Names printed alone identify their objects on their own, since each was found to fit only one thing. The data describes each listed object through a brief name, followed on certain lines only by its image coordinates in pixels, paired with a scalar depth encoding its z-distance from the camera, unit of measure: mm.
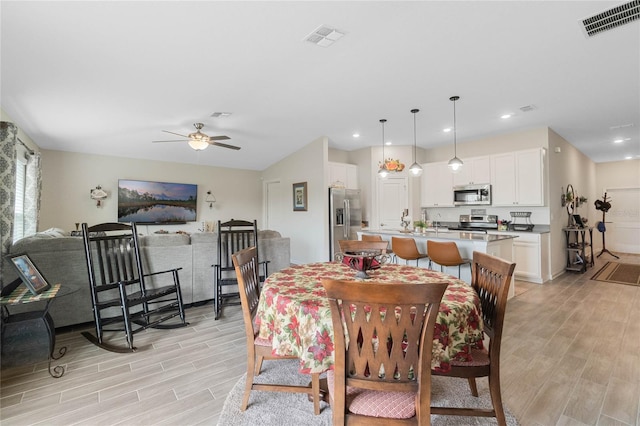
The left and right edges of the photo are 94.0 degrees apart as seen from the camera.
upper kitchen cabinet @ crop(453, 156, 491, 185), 5891
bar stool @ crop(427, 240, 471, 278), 3557
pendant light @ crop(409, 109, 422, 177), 4484
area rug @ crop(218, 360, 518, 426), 1780
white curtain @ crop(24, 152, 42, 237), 4188
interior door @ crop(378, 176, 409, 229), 6719
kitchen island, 3587
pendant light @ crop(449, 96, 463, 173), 4066
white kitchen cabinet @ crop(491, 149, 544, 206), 5223
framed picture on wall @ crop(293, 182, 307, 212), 6500
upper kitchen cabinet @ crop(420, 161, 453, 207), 6486
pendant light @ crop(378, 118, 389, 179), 4715
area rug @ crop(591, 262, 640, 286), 5207
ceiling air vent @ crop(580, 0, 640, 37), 2309
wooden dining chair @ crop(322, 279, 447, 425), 1186
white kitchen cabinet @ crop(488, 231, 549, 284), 5105
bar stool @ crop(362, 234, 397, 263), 3930
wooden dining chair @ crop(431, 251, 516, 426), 1562
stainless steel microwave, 5887
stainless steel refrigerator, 6094
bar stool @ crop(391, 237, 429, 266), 3930
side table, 2297
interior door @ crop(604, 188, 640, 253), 8227
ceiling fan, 4500
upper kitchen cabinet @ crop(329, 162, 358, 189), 6464
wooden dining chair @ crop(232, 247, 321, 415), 1813
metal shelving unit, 5949
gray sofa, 2941
